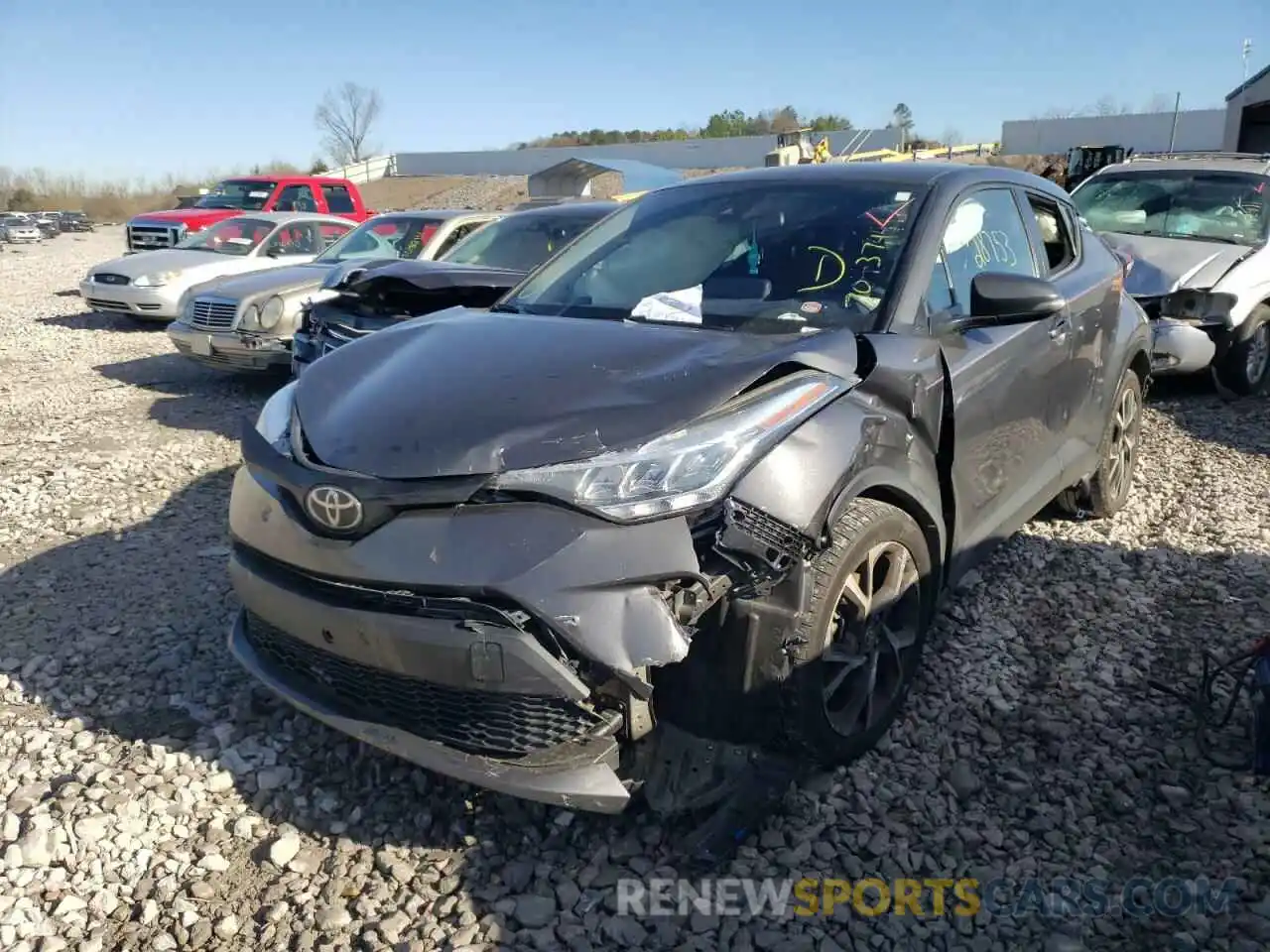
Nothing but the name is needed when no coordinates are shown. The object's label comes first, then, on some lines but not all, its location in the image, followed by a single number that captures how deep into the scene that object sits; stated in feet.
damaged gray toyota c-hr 7.29
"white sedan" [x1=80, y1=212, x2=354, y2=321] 36.94
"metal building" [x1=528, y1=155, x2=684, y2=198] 74.49
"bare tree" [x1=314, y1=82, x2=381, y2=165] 247.68
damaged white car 22.80
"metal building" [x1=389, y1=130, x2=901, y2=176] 144.61
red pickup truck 50.19
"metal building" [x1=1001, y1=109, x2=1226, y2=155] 134.92
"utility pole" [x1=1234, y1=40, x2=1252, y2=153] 61.19
